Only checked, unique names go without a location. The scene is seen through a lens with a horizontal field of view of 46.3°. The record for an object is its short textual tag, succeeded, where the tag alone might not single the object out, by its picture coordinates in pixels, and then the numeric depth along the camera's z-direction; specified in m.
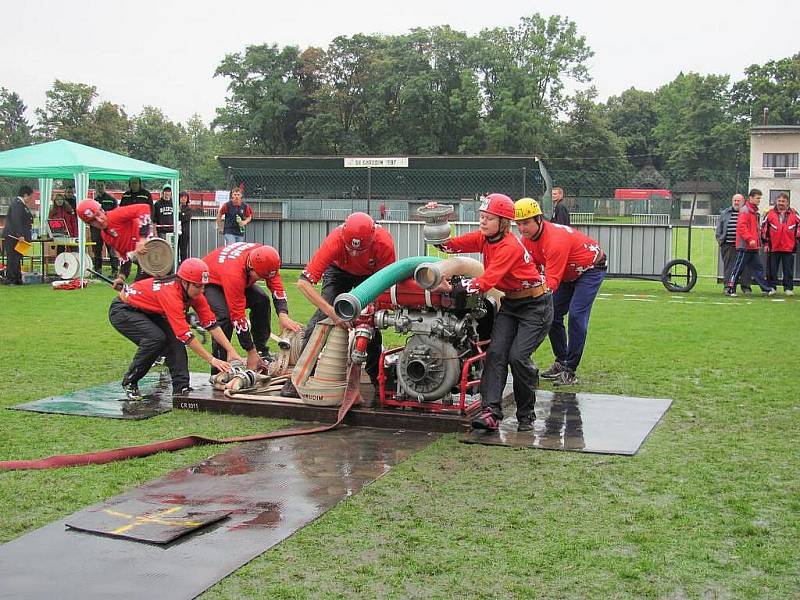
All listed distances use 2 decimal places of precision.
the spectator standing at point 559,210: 17.62
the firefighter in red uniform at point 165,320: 7.85
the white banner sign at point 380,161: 36.03
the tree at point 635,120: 91.56
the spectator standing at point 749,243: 17.20
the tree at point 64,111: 77.06
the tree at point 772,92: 75.31
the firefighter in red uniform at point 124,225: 11.63
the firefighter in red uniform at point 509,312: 6.97
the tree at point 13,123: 82.44
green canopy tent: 18.55
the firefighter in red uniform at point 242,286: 8.44
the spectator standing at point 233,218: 19.95
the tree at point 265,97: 69.31
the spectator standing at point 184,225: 21.89
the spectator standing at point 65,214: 20.70
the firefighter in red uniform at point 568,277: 8.33
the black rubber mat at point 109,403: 7.54
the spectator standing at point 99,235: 20.47
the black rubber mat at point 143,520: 4.61
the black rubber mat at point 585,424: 6.69
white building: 49.47
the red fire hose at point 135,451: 5.82
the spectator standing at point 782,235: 17.45
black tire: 18.47
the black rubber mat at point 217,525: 4.04
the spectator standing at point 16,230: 18.95
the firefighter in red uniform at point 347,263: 7.69
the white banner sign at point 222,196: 32.49
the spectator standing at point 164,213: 19.92
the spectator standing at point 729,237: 17.75
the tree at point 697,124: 68.06
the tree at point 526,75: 64.81
